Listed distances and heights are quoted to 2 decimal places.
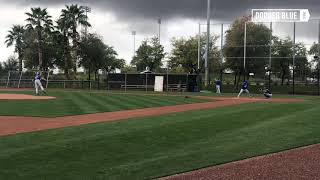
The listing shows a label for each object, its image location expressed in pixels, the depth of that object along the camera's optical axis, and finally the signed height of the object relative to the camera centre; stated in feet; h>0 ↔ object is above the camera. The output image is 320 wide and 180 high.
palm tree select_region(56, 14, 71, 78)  238.27 +20.04
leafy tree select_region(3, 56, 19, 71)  296.63 +6.59
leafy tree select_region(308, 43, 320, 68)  182.50 +10.50
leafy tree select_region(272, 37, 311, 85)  189.57 +8.01
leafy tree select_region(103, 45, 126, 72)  267.59 +9.03
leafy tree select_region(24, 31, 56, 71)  252.83 +11.88
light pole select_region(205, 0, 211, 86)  189.18 +17.73
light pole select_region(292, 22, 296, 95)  186.27 +9.99
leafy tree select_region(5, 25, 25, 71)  336.37 +26.87
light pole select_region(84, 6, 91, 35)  248.07 +33.83
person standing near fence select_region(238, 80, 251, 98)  129.59 -2.35
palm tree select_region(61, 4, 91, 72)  238.48 +27.08
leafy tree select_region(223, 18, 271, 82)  197.06 +11.80
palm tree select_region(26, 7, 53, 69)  235.40 +25.81
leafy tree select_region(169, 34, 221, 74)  269.44 +11.97
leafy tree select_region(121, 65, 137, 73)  315.29 +5.03
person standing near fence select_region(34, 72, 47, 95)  124.16 -1.39
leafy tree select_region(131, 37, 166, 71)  301.22 +12.89
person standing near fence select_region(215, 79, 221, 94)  171.01 -3.40
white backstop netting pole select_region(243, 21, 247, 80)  196.03 +11.78
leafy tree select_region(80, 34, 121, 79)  237.86 +11.02
